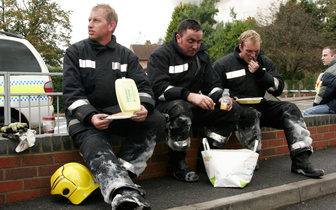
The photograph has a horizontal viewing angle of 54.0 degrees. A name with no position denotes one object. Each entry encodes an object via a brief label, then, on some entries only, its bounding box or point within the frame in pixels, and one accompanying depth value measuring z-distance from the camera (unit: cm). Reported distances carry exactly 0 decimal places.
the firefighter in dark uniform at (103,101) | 266
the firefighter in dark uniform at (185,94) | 336
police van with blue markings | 437
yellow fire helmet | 272
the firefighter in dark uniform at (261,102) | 364
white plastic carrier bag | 313
